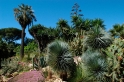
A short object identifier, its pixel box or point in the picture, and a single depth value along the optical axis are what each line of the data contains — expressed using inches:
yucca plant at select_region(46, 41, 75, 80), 208.9
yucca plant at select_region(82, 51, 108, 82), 183.0
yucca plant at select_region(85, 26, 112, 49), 280.7
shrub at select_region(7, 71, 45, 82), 189.1
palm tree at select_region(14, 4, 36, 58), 717.2
